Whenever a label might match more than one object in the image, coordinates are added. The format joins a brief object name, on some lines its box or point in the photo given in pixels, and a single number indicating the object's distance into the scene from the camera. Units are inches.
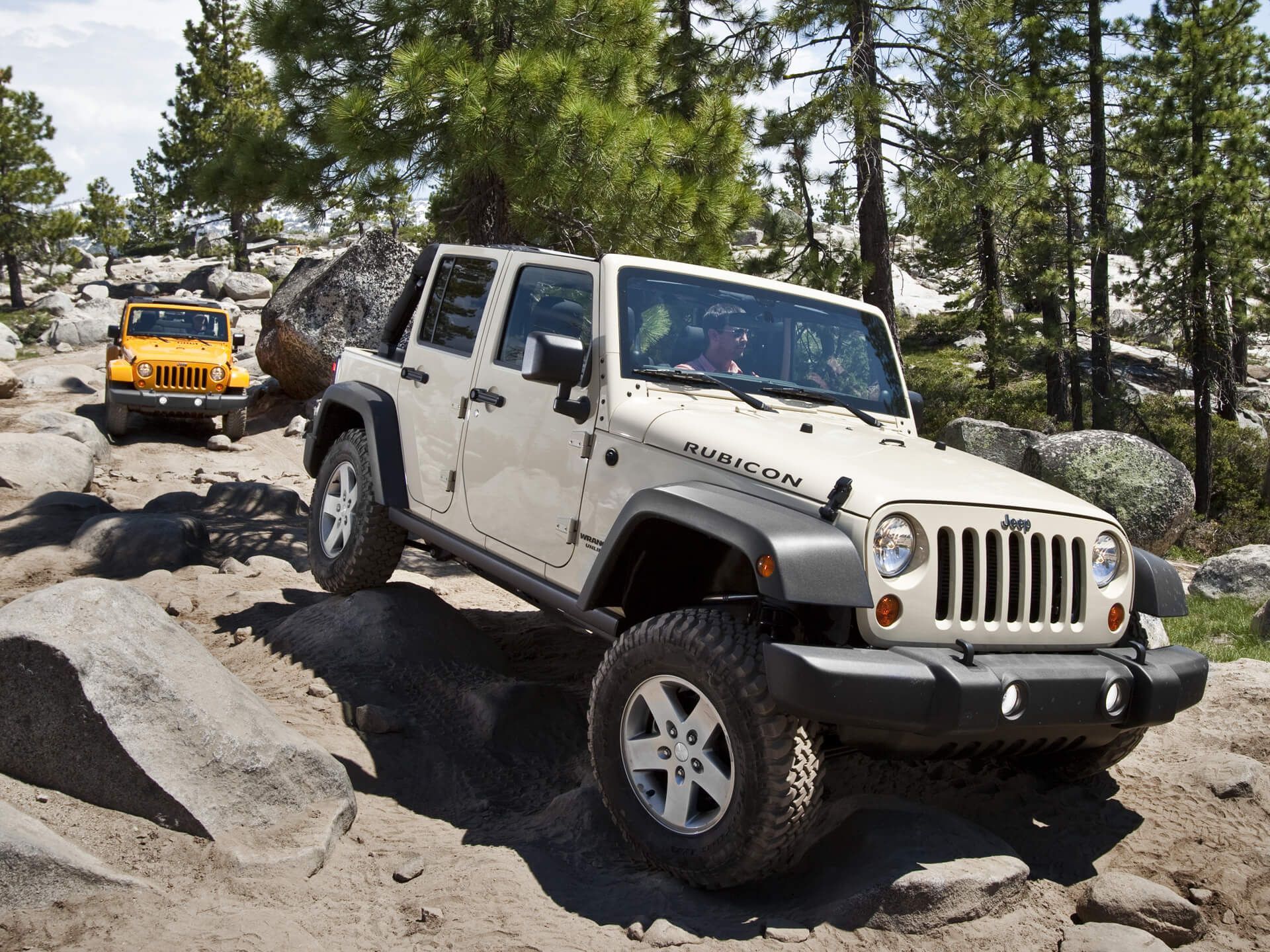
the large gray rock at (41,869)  116.3
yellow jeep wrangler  581.3
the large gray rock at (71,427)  520.4
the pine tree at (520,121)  329.1
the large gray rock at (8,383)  716.0
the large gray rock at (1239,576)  359.6
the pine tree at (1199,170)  668.1
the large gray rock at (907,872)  126.4
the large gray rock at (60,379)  771.4
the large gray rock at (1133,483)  483.2
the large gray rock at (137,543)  288.5
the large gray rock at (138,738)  138.6
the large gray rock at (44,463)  401.4
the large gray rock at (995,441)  559.5
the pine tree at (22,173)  1379.2
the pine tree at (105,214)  1739.7
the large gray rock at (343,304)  588.4
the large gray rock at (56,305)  1407.5
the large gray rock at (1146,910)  129.6
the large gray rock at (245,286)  1550.2
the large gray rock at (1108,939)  121.5
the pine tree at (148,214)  2139.5
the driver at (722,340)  174.6
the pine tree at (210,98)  1569.9
